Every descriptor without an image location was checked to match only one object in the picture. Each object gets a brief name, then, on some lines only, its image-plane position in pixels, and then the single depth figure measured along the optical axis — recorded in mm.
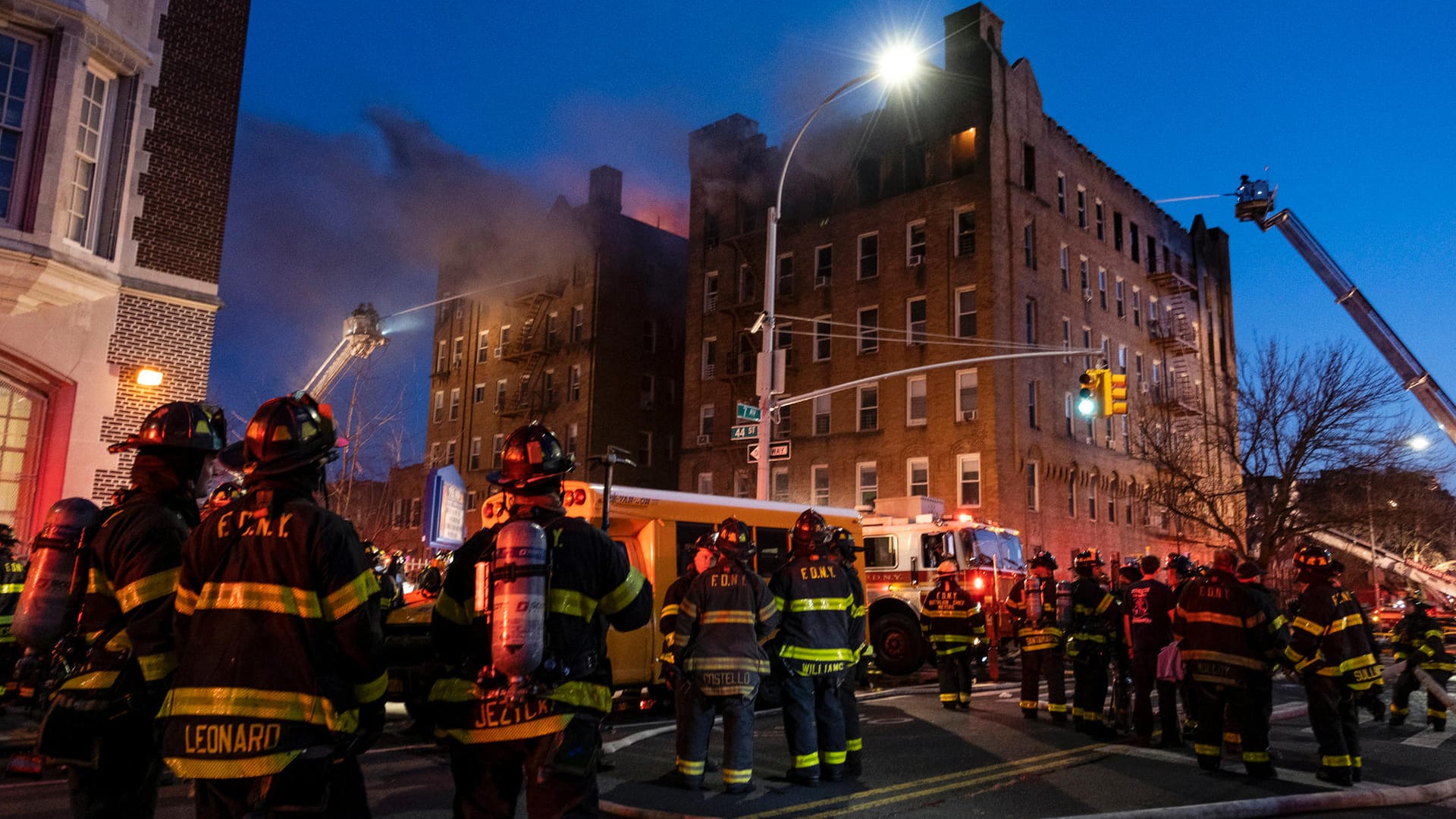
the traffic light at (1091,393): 18125
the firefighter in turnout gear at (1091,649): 9781
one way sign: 17734
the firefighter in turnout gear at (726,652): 6660
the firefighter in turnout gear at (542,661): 3588
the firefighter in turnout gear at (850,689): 7504
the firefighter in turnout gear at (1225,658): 7555
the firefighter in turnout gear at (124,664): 3771
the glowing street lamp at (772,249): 16062
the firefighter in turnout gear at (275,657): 3160
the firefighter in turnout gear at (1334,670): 7496
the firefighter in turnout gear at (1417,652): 11867
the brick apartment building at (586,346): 40156
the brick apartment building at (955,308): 30969
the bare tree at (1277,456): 26203
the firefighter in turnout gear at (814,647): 7016
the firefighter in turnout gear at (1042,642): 10383
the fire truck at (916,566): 16797
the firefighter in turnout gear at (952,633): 11336
